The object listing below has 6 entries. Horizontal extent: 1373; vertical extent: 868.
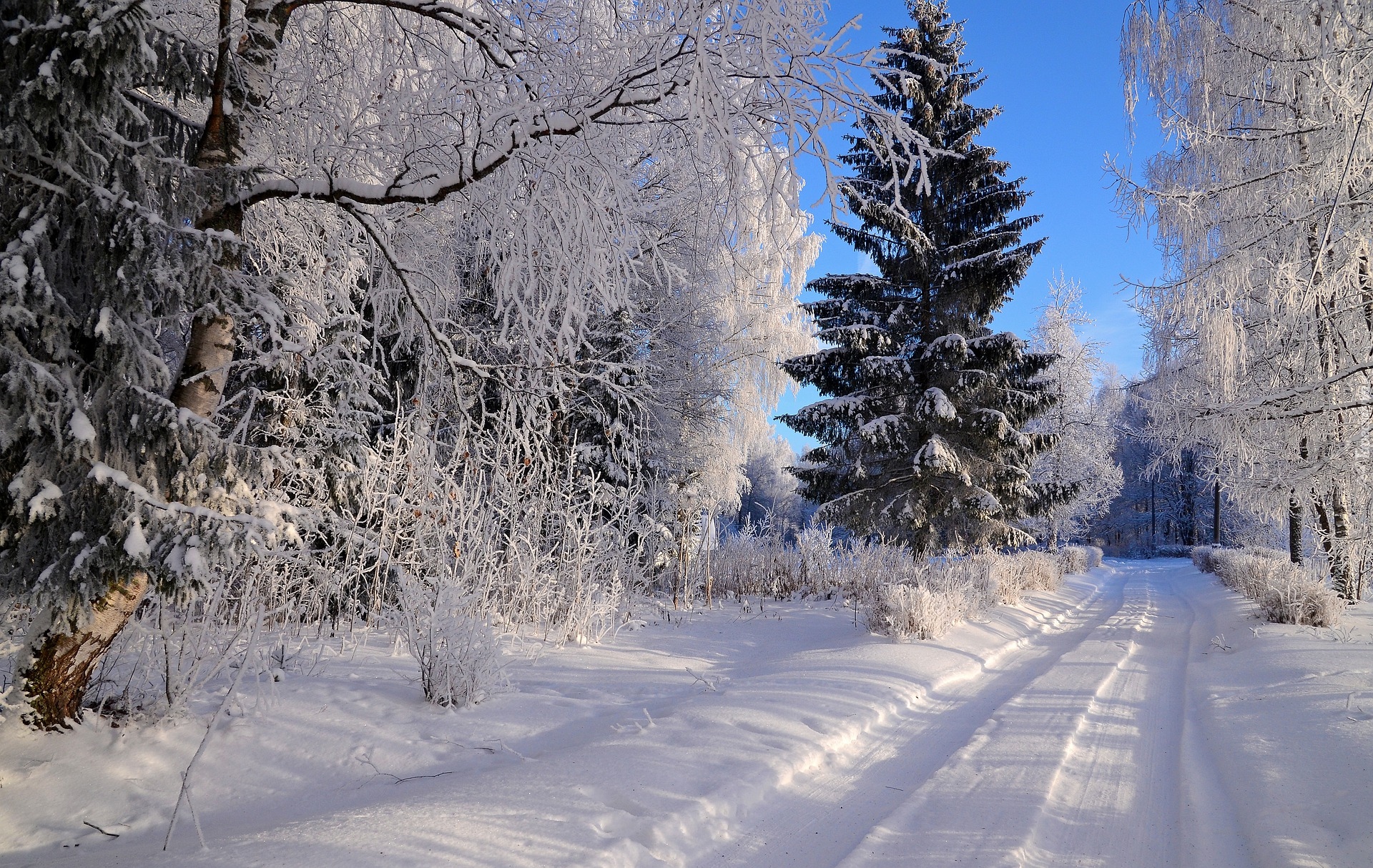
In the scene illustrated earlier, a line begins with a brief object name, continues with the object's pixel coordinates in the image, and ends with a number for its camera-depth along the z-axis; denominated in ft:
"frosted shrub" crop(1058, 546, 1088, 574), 75.98
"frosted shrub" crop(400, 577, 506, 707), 13.03
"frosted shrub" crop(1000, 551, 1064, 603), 37.29
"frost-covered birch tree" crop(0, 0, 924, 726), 8.31
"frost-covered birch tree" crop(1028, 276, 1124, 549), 79.25
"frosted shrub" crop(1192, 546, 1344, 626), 24.89
